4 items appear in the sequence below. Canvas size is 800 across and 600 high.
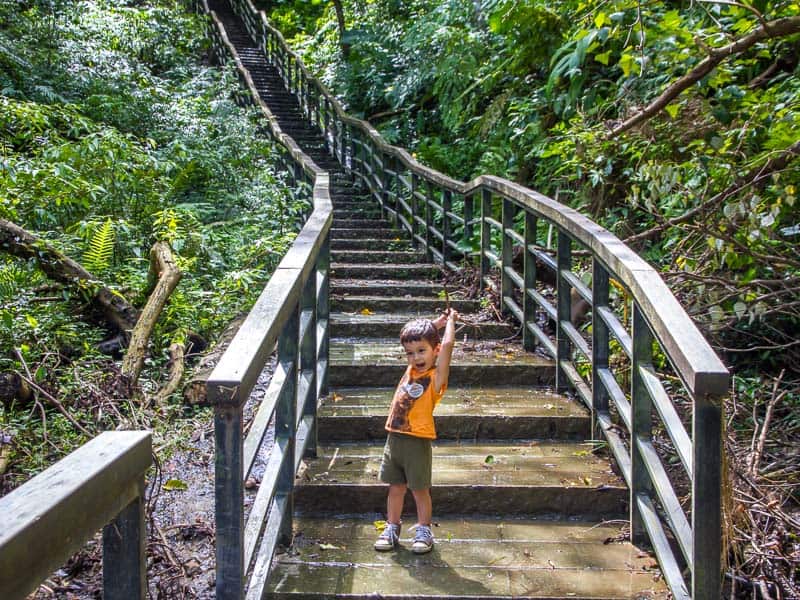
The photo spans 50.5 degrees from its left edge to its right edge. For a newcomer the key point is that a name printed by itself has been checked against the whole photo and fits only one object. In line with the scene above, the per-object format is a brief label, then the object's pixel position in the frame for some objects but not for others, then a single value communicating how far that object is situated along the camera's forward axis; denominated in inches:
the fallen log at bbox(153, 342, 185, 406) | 198.5
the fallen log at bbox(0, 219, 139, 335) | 238.5
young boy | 136.4
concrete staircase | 128.8
